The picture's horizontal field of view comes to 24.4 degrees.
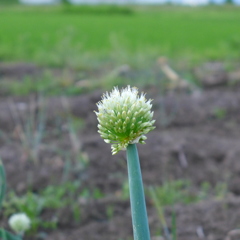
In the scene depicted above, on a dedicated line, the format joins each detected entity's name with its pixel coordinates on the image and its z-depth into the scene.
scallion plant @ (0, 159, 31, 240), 2.13
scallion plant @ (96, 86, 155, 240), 1.06
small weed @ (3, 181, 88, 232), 2.92
